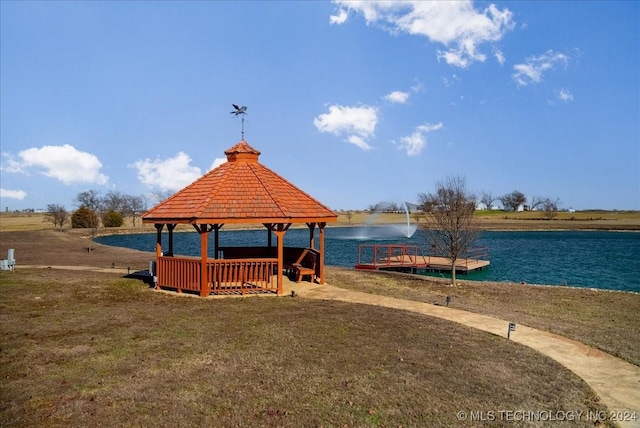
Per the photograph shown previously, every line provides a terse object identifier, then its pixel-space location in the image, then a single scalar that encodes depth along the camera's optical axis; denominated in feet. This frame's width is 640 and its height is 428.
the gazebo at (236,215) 49.06
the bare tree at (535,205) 505.45
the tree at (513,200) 497.05
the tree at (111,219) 273.54
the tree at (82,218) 247.23
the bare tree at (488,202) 512.63
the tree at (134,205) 388.37
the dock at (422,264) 91.56
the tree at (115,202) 376.17
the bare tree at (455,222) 64.69
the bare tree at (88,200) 339.69
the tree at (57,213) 235.20
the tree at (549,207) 359.68
